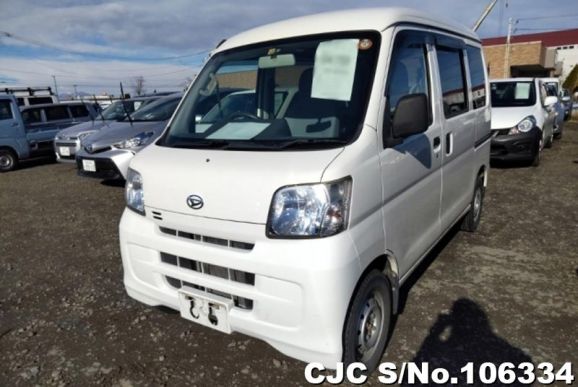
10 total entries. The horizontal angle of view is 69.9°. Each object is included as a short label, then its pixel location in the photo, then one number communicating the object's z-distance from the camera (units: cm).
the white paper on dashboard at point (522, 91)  852
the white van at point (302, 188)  196
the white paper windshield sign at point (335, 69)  236
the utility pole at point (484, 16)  1786
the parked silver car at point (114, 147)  679
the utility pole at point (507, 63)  2966
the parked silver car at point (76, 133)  879
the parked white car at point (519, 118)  758
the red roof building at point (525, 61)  3378
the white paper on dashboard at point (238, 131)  245
